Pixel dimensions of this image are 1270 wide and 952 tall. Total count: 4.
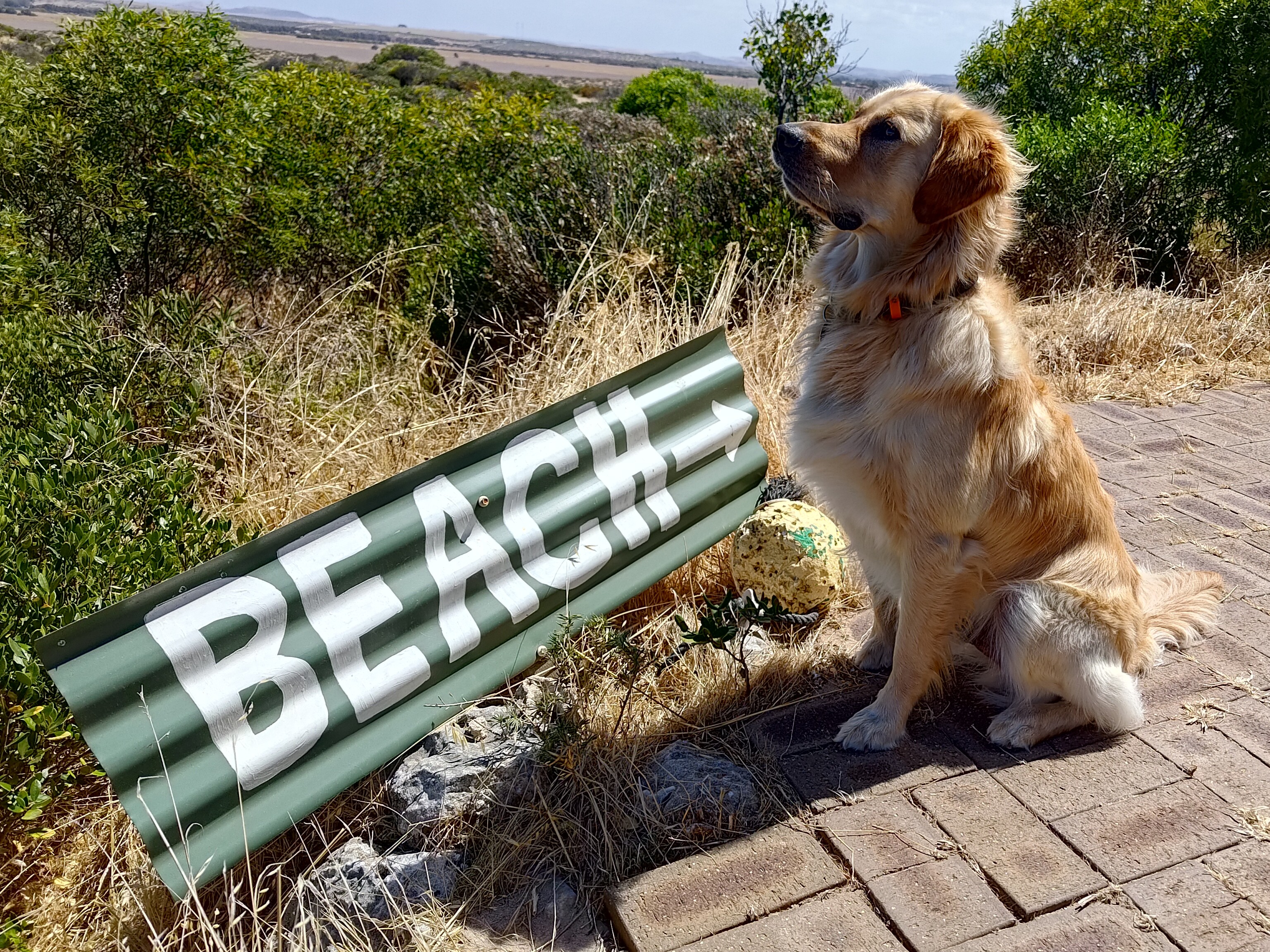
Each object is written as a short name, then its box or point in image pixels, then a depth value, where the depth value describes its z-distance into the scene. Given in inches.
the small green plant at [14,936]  80.0
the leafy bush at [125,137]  179.0
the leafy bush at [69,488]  91.4
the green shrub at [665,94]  616.4
